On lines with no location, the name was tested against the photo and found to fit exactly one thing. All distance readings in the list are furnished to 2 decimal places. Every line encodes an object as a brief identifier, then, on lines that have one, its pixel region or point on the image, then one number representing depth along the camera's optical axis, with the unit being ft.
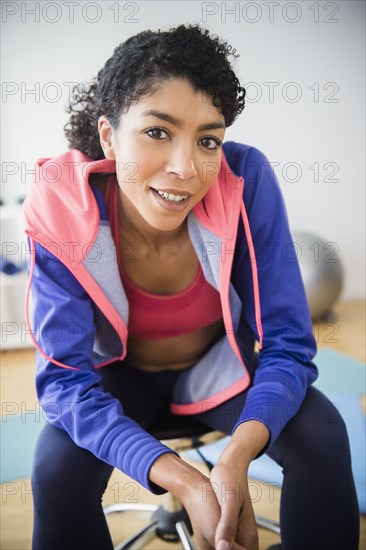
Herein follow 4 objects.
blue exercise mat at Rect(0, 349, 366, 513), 5.10
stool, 3.50
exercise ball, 8.53
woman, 2.99
